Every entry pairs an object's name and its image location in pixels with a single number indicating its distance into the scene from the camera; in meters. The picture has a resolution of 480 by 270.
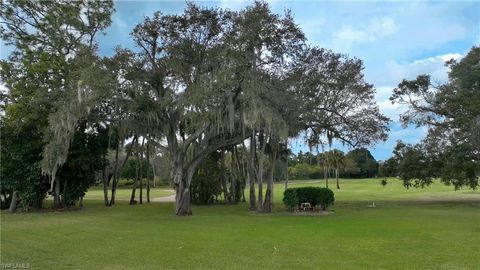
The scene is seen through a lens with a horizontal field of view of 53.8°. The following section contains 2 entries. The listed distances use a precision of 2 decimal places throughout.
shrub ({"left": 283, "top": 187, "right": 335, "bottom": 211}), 24.83
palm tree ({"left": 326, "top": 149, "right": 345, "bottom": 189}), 76.21
